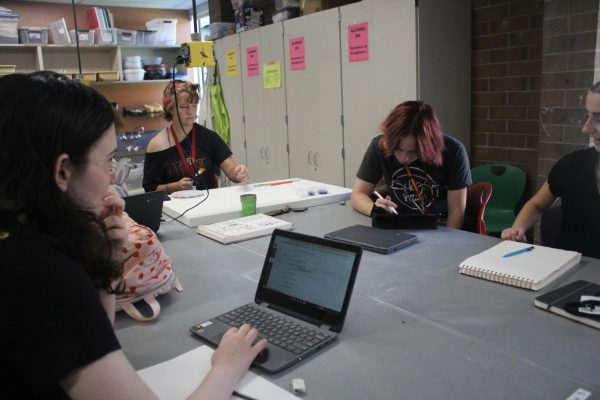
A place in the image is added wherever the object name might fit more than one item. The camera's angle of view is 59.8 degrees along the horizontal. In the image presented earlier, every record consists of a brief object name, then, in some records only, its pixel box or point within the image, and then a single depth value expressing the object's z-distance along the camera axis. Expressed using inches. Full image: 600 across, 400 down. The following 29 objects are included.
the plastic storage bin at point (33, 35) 194.2
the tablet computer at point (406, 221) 77.6
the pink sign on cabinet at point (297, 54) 153.9
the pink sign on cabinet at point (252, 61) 174.7
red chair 92.5
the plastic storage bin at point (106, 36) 206.2
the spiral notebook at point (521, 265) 55.0
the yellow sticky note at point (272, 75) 165.5
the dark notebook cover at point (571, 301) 46.1
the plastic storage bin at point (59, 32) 198.7
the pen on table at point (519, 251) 61.9
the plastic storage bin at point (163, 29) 225.0
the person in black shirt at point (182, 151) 116.2
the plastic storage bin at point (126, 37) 212.1
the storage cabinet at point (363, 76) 122.3
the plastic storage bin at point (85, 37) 204.0
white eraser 37.7
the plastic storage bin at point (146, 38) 219.5
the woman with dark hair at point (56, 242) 28.8
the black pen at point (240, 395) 37.4
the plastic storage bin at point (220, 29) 194.7
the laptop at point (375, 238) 68.6
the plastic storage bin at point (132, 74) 215.3
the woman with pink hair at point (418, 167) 91.0
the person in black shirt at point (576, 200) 74.0
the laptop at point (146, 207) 73.9
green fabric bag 197.8
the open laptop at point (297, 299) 44.6
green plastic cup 88.8
